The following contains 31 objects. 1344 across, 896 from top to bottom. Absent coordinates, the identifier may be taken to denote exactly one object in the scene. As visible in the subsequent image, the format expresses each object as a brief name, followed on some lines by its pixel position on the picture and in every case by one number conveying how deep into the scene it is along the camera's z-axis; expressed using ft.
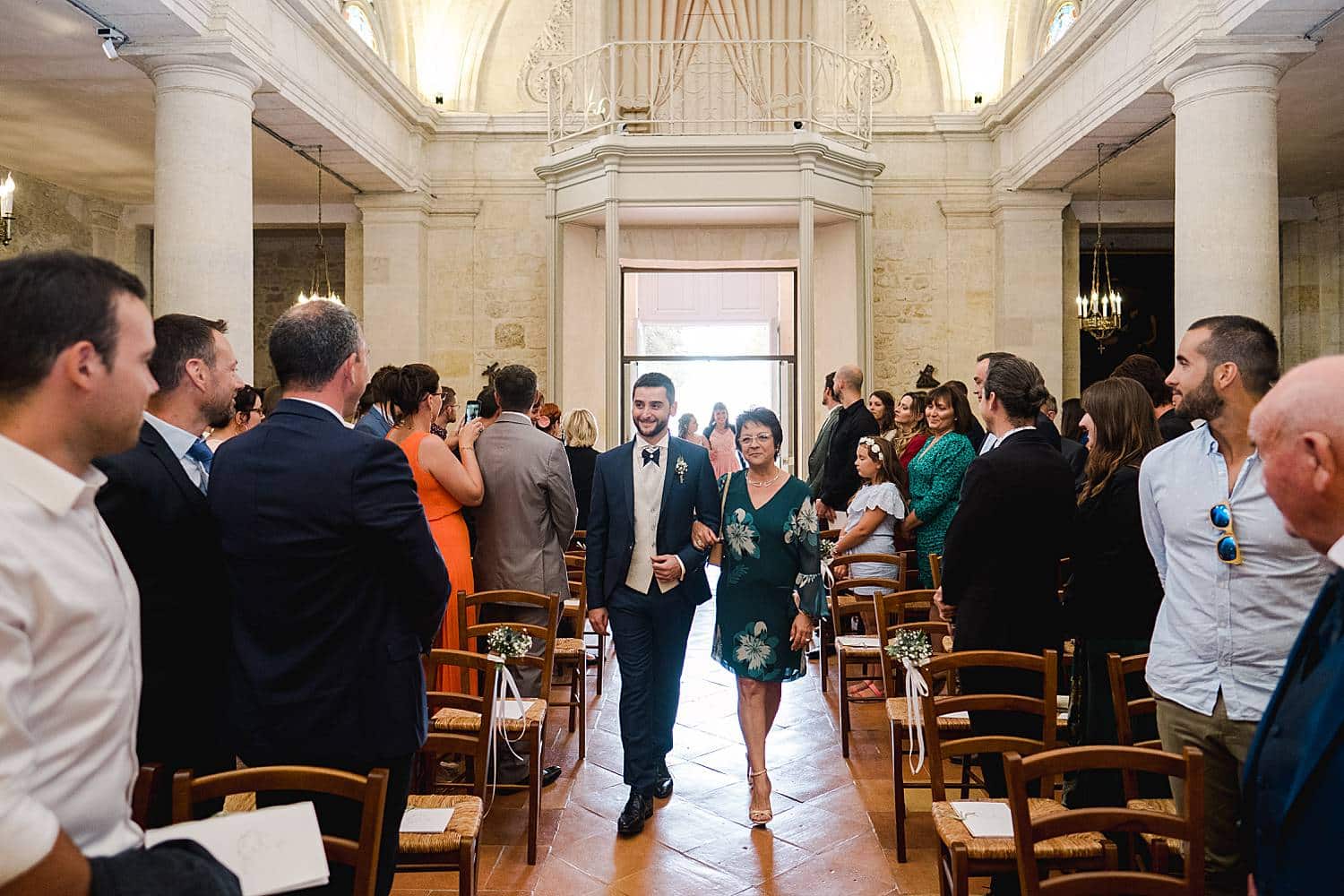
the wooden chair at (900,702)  12.53
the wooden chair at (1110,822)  7.36
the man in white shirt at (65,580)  3.90
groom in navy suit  13.61
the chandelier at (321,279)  45.56
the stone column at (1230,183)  23.11
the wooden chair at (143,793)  6.81
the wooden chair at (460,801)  9.31
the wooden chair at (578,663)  16.40
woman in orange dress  14.35
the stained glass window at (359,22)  34.96
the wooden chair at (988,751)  9.11
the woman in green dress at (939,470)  18.03
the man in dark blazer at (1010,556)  11.66
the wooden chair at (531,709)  12.44
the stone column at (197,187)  22.86
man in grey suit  15.33
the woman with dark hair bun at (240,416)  15.52
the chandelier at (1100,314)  33.37
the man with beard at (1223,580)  8.22
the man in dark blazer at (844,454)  23.12
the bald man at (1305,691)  4.58
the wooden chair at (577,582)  17.20
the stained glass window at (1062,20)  34.78
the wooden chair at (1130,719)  9.01
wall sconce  22.49
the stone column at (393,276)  37.91
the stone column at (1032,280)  37.63
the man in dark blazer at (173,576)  7.16
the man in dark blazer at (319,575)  7.47
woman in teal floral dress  13.50
